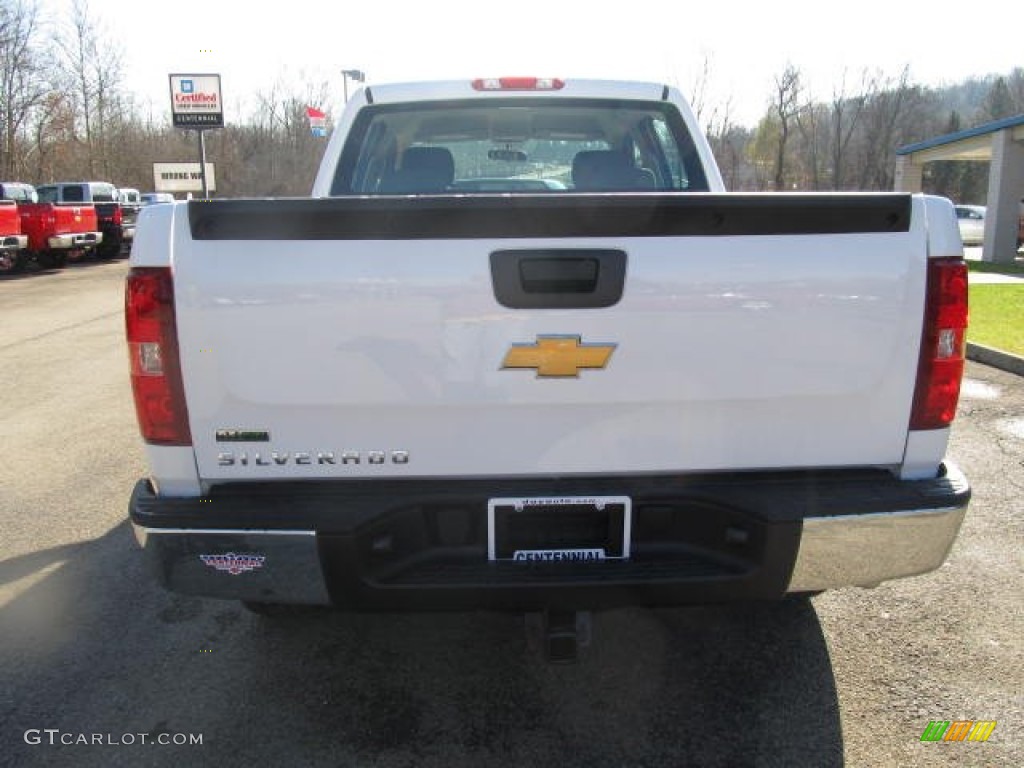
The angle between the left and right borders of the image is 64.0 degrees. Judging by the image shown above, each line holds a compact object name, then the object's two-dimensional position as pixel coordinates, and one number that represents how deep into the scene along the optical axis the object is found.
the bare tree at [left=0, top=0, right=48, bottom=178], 36.62
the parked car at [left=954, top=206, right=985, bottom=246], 28.69
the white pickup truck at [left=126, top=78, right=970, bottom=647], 2.13
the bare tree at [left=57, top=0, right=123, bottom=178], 43.66
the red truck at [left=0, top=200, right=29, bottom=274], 17.30
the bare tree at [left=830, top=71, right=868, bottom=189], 43.75
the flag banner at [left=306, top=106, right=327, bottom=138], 23.62
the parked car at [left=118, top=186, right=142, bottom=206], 31.86
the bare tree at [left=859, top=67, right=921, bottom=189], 44.47
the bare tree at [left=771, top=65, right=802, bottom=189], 38.16
